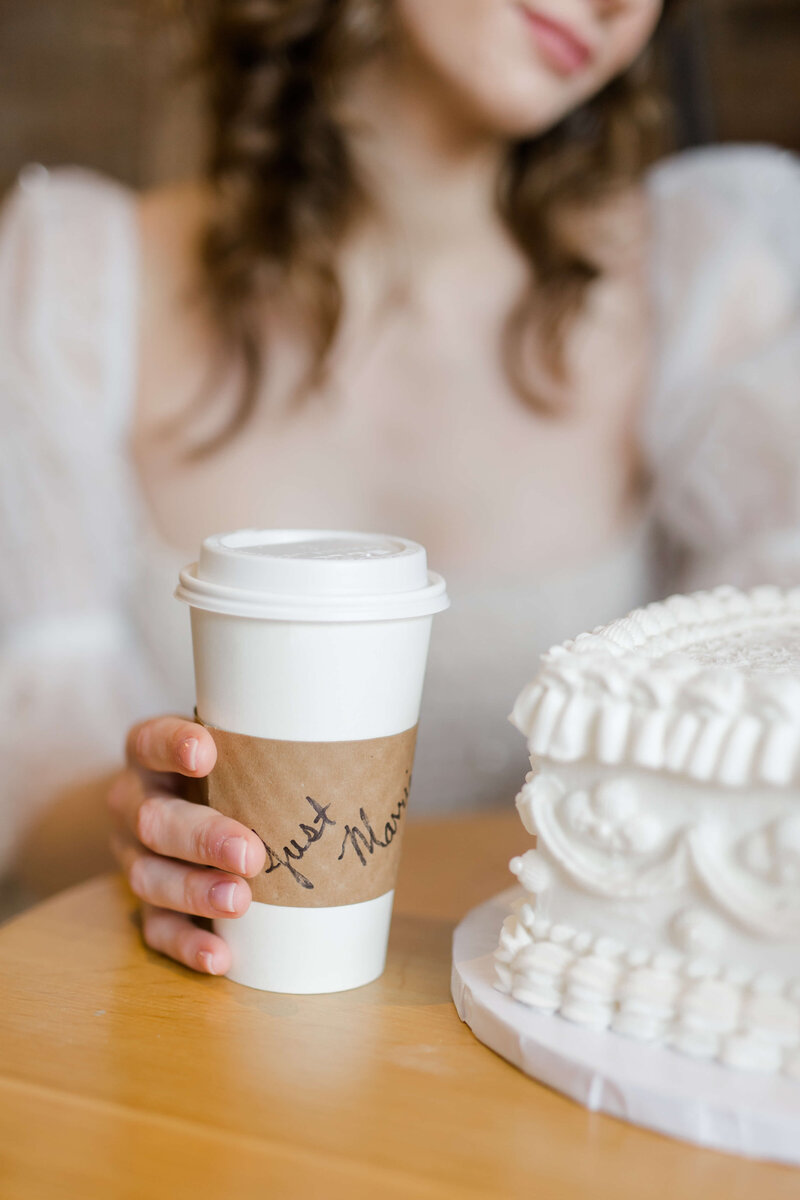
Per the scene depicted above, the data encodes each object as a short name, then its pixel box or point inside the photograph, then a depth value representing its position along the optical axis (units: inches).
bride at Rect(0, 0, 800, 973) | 43.4
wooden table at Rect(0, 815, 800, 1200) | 13.3
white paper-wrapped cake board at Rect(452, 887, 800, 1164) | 13.7
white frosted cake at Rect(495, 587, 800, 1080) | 14.7
